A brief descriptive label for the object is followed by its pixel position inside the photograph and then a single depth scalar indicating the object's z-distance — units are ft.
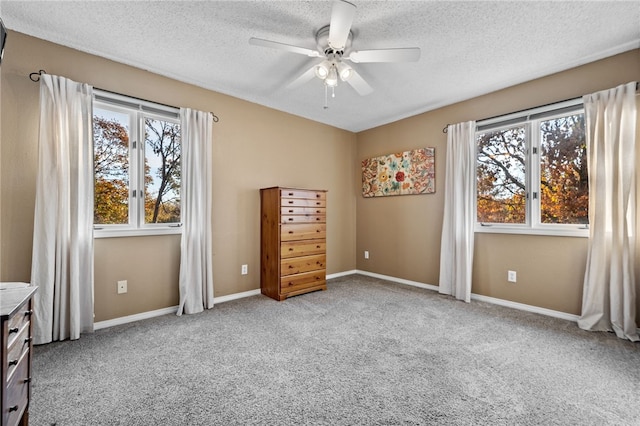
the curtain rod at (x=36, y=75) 7.68
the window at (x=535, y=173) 9.32
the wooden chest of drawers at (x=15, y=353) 3.38
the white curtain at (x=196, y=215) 9.84
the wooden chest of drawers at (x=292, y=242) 11.48
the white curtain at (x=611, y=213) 7.97
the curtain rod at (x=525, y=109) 8.07
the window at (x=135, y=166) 8.88
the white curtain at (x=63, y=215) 7.45
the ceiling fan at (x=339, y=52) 5.93
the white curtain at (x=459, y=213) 11.20
